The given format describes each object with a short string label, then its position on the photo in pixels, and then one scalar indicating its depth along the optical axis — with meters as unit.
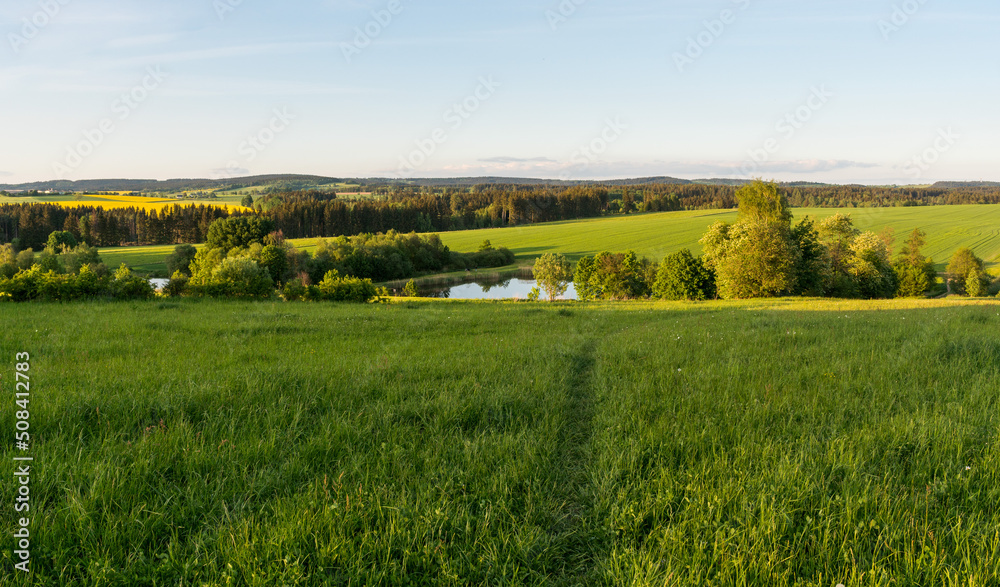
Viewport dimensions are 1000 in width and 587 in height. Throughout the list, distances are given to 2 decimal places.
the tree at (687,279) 56.31
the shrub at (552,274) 78.25
